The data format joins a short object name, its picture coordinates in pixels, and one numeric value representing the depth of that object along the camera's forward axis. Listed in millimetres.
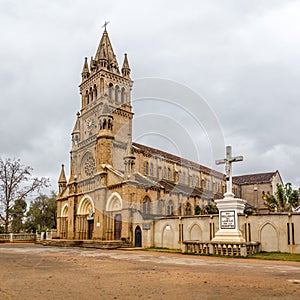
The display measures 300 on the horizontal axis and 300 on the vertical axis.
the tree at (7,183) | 51966
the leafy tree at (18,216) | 61253
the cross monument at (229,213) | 23891
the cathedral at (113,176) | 40469
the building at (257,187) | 69000
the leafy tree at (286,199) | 39562
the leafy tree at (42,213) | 66906
